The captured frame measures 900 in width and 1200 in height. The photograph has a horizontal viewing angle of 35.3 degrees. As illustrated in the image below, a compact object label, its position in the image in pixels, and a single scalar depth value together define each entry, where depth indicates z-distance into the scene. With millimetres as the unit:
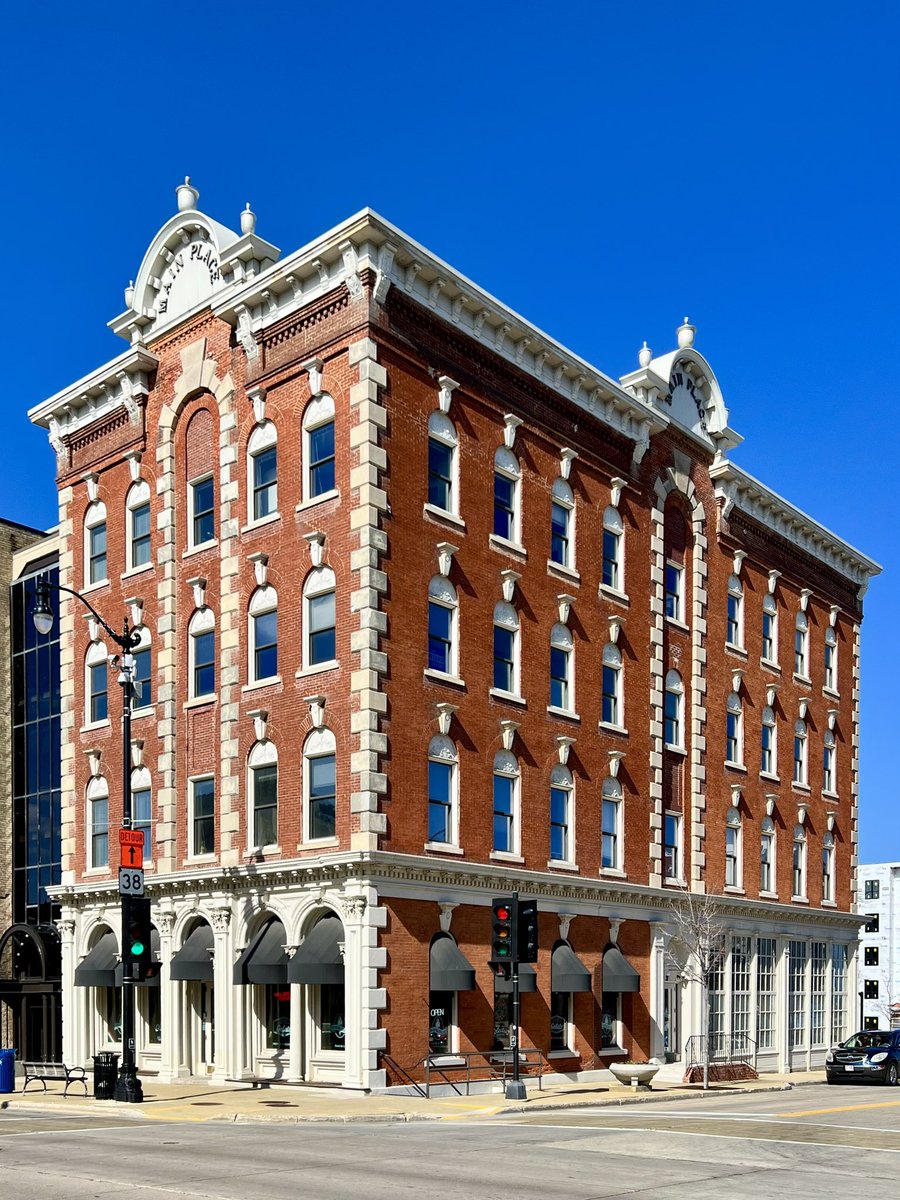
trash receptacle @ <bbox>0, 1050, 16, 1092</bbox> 33250
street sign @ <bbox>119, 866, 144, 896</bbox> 29422
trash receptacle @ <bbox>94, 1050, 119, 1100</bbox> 29641
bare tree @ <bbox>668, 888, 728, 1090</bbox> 40719
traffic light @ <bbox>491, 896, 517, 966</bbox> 29062
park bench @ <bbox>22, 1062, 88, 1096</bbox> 32838
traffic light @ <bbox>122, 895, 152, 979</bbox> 28703
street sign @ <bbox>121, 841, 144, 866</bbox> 29656
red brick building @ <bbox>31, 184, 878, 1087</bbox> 32062
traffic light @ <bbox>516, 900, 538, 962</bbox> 29109
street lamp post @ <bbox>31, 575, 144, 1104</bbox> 28656
